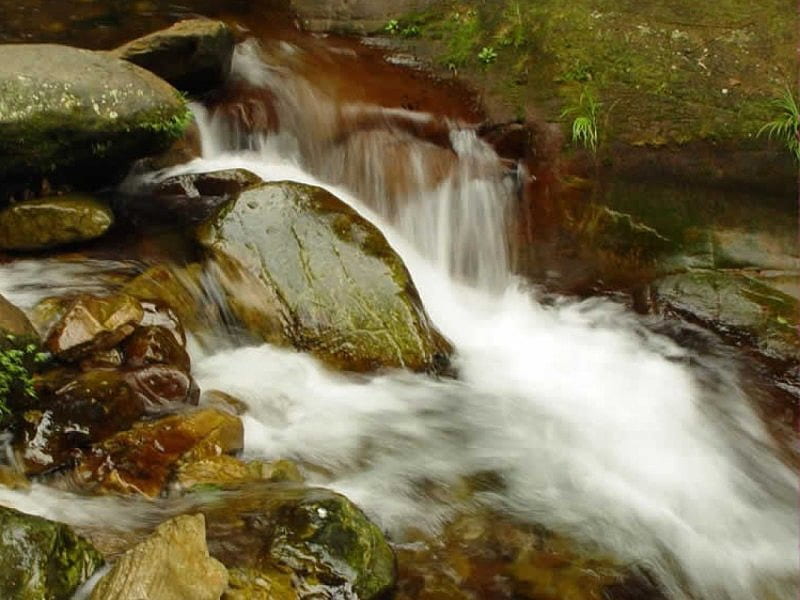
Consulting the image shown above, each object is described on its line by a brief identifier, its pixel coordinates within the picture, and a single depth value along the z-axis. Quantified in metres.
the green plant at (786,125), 6.88
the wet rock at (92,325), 4.63
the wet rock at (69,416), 4.04
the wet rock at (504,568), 3.63
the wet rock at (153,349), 4.76
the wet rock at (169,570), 2.78
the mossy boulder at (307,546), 3.18
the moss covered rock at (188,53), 7.33
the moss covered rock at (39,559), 2.73
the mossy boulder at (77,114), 5.61
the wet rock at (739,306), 6.15
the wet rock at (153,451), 3.96
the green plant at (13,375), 4.09
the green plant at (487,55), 8.59
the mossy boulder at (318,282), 5.59
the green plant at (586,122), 7.31
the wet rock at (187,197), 6.59
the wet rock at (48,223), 5.76
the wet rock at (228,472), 4.01
